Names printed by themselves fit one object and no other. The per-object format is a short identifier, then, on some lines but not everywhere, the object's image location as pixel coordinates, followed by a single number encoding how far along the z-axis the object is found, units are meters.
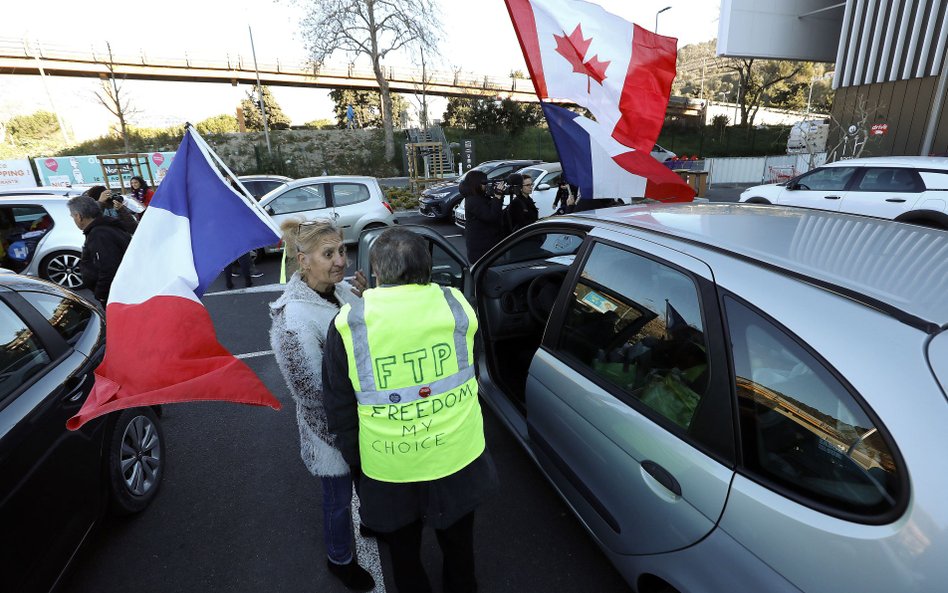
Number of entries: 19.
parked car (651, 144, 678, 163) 22.46
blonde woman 1.83
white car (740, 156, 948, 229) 7.61
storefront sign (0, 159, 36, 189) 18.39
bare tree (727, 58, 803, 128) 31.75
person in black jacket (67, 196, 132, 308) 4.21
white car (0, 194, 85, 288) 7.07
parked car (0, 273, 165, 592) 1.86
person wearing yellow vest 1.48
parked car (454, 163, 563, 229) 10.33
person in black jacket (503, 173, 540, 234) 5.69
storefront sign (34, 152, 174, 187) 19.03
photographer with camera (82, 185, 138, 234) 5.19
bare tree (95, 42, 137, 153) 24.56
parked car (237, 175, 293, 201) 9.95
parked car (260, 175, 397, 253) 8.62
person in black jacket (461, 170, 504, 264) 5.38
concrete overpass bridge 32.41
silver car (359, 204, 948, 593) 1.05
